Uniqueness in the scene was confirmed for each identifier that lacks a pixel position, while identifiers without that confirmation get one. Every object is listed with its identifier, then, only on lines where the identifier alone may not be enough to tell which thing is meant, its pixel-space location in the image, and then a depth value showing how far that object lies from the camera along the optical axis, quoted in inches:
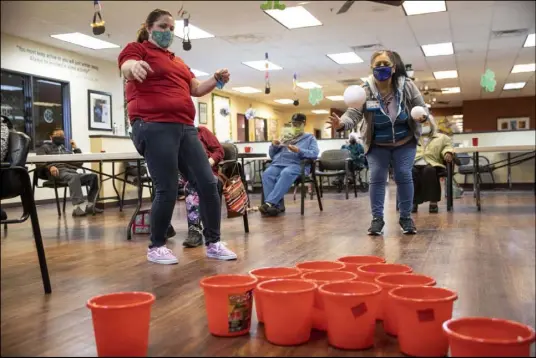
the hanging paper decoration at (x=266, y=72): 334.0
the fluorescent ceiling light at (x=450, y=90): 510.6
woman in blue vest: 116.4
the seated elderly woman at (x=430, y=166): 169.3
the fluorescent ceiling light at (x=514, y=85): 483.3
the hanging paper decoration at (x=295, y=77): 366.5
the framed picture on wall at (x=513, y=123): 571.2
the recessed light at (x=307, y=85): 458.7
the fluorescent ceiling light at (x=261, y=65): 367.2
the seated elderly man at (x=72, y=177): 201.5
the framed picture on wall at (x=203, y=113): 457.4
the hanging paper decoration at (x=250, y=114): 413.4
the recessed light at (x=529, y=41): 305.3
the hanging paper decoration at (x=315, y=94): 446.2
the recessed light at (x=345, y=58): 346.3
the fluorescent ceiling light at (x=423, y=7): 241.0
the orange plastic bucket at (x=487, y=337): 36.9
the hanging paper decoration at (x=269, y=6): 150.3
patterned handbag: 125.6
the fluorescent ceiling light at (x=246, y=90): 479.2
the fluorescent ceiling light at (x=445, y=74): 420.8
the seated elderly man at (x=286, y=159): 186.7
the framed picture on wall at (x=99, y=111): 333.3
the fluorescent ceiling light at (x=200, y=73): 395.8
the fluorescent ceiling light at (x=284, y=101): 571.9
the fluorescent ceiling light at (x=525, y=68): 395.9
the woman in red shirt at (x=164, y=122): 86.4
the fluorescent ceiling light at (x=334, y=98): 547.8
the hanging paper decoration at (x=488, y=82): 329.4
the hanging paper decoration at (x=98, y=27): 169.9
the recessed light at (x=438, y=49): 326.0
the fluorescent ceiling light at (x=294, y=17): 247.3
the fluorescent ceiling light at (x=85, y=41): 281.6
